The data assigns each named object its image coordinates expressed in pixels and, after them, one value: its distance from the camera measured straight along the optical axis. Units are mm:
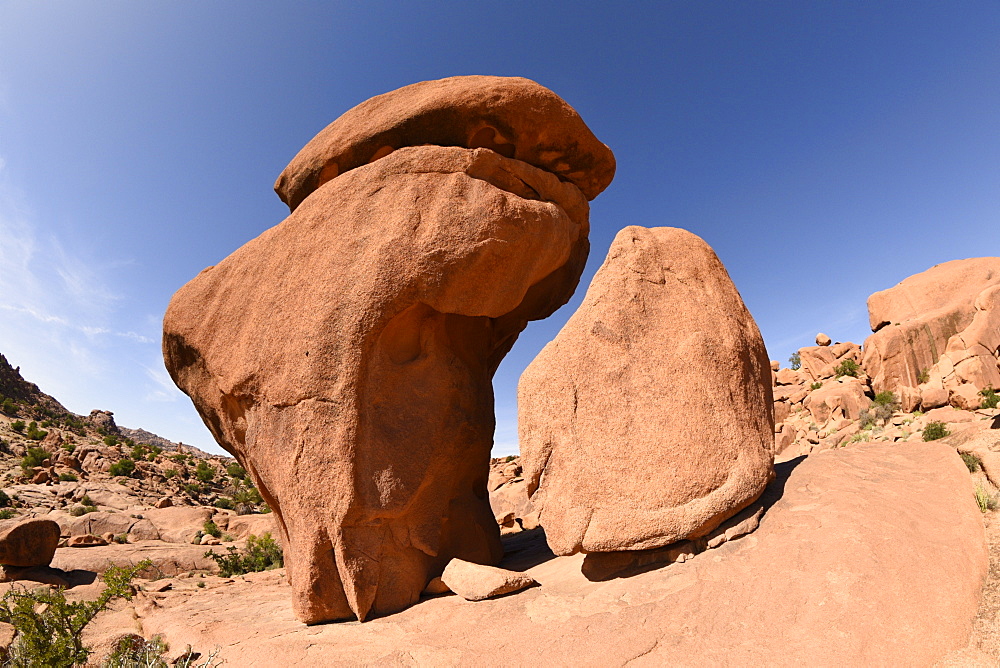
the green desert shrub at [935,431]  8487
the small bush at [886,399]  16969
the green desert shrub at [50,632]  4508
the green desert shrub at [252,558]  10398
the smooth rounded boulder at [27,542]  8852
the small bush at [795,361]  32031
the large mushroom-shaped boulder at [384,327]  5332
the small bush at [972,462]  4348
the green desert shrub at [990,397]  13719
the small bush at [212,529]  13648
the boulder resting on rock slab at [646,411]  4379
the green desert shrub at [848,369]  22700
